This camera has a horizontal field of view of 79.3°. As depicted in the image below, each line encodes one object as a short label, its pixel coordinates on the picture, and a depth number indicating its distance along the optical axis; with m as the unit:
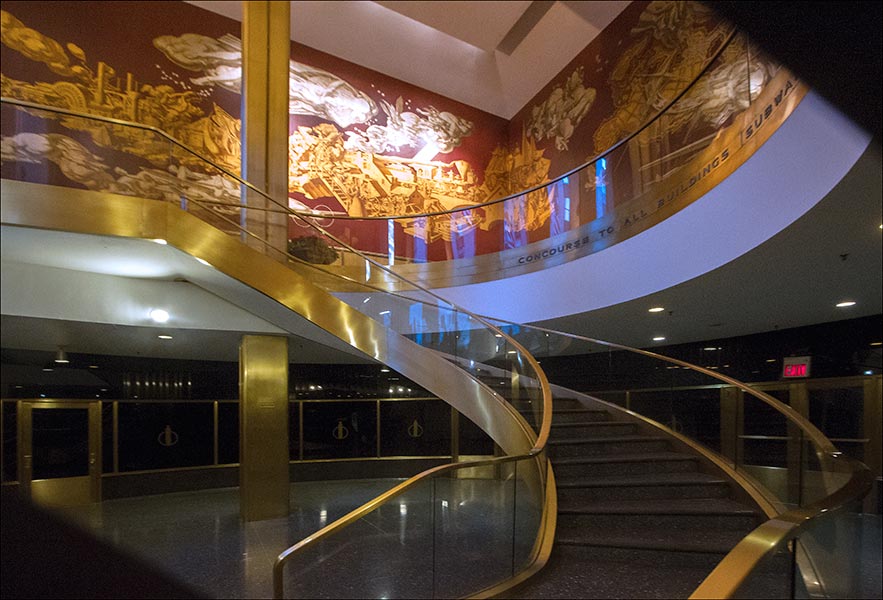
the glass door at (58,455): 7.27
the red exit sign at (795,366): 8.71
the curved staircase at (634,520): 3.59
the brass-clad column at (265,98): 8.78
